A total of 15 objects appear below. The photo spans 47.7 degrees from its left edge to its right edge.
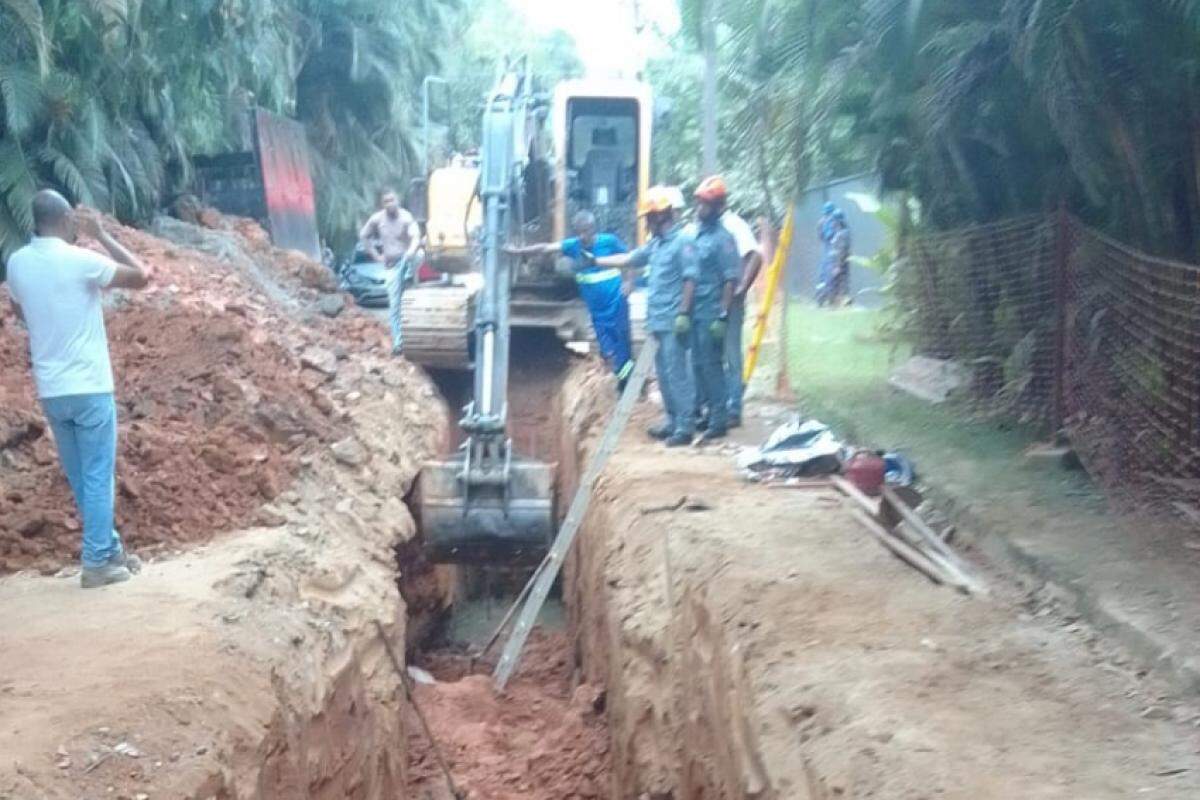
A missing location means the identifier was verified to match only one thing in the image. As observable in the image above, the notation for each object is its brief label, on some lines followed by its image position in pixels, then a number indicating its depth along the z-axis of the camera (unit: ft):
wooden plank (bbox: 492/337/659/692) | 31.14
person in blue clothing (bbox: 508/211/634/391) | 38.96
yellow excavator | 34.32
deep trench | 30.30
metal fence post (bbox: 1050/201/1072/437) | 27.96
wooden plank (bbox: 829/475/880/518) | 25.09
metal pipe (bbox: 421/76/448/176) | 55.10
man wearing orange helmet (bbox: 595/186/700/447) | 32.30
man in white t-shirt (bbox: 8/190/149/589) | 20.94
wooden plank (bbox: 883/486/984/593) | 20.80
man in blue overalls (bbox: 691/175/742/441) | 32.17
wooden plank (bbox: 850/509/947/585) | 21.01
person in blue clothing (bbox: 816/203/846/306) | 68.28
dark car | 63.46
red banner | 64.39
